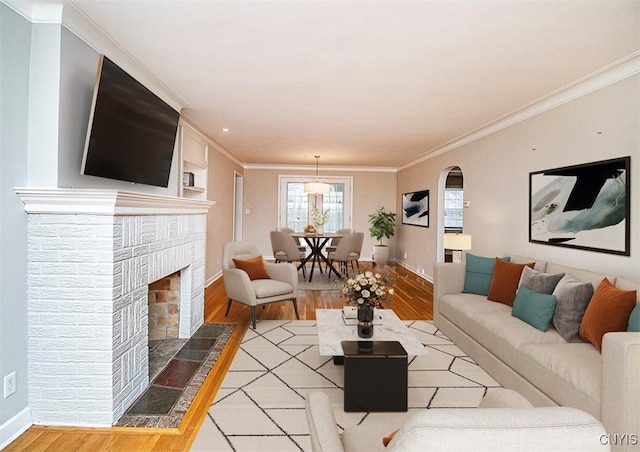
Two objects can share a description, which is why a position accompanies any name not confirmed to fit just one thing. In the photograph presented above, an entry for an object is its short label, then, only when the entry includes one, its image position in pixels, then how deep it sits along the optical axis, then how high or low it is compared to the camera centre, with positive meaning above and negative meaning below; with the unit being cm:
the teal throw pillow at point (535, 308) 275 -63
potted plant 894 -17
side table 246 -107
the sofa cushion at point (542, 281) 298 -46
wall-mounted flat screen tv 237 +67
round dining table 708 -37
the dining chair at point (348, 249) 688 -48
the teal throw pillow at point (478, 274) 386 -52
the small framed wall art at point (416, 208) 725 +35
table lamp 480 -22
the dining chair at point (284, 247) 680 -46
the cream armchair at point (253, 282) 407 -70
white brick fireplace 220 -51
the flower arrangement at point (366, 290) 288 -52
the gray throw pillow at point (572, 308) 260 -58
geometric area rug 220 -124
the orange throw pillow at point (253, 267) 438 -54
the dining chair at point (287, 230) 826 -17
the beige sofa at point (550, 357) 178 -83
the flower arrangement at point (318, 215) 911 +21
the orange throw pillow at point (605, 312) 227 -54
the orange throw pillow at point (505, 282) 343 -53
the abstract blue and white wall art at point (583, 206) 286 +18
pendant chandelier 781 +75
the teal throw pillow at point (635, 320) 210 -54
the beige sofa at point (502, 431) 76 -43
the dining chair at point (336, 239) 789 -35
